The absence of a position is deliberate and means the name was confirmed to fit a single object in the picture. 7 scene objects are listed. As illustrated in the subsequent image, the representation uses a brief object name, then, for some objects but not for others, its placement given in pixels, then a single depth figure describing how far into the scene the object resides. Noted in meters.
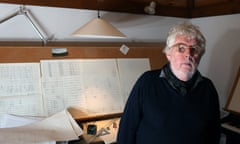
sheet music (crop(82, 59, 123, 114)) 2.25
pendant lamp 1.89
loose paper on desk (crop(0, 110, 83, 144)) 1.50
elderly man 1.41
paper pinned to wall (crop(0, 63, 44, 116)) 1.95
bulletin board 2.02
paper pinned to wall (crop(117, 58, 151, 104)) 2.43
